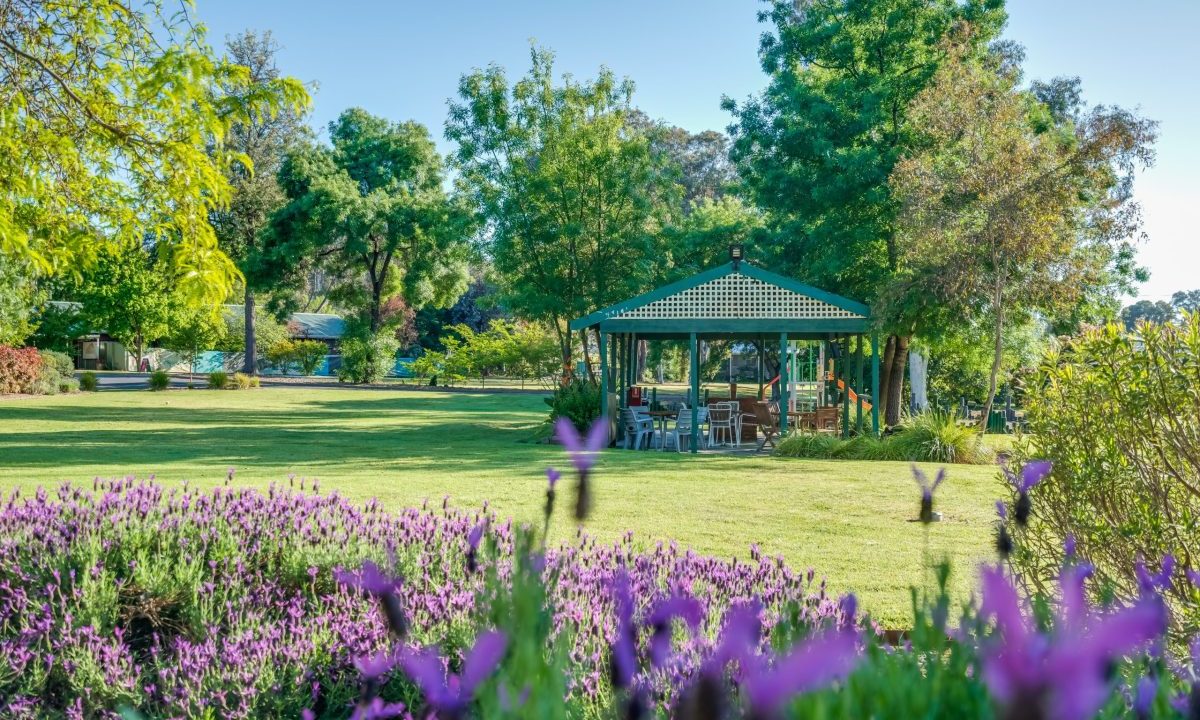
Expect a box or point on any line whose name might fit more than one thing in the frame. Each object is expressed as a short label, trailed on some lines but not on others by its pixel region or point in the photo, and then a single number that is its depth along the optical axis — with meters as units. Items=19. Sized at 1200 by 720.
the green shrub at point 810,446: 17.22
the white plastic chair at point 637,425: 18.42
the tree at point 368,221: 40.75
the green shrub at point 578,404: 19.22
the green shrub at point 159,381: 38.06
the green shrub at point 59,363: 36.25
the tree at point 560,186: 24.33
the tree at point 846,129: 20.84
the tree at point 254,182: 43.41
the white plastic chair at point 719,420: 19.17
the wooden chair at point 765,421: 19.12
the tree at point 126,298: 50.06
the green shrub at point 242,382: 40.66
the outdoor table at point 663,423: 18.78
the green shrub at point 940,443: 16.73
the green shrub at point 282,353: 55.03
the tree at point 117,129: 6.40
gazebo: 18.48
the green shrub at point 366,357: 44.94
